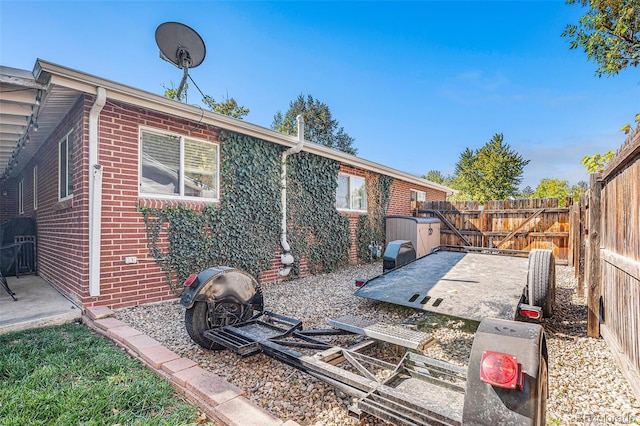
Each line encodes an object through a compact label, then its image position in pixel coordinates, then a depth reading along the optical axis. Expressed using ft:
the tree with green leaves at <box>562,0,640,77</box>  24.09
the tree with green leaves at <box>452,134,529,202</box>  78.23
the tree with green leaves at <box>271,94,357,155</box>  106.11
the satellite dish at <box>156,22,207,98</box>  18.69
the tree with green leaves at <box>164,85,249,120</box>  52.90
